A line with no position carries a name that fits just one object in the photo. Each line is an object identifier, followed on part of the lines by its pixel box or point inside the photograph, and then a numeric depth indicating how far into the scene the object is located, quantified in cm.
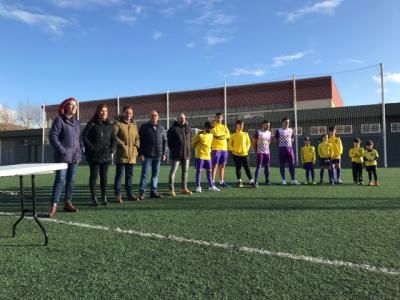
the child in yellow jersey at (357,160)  1008
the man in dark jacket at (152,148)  713
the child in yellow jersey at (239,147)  916
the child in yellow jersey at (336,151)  1038
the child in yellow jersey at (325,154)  1035
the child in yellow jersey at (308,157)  1043
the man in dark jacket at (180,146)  761
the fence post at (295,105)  2082
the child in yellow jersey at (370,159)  969
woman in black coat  612
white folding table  313
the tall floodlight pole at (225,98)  2279
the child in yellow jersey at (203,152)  818
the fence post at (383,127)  1909
